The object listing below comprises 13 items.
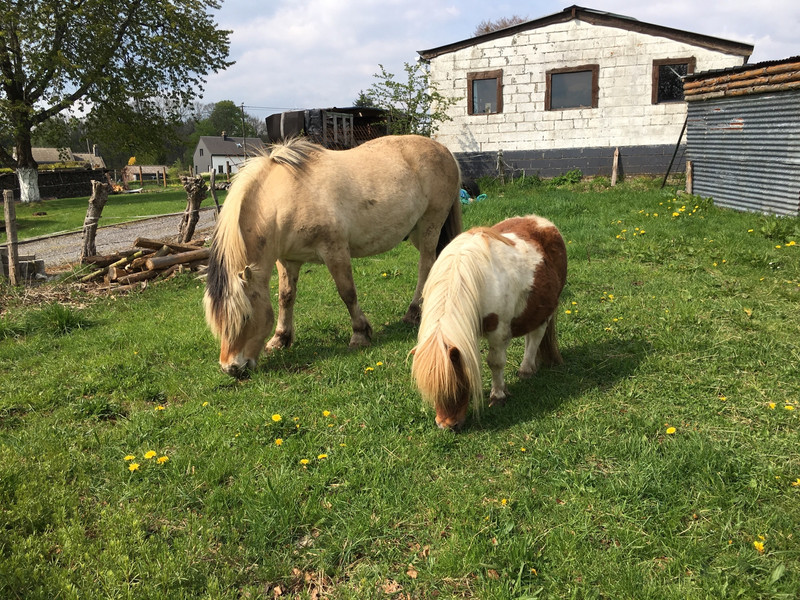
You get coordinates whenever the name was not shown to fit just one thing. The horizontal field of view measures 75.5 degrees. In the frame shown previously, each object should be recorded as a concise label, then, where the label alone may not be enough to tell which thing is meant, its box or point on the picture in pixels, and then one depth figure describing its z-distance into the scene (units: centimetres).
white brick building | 1670
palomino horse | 466
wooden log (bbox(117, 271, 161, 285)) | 862
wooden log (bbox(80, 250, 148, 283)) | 871
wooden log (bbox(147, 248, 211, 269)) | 892
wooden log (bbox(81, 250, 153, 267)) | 902
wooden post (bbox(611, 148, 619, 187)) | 1691
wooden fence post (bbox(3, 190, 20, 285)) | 825
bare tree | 4616
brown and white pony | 335
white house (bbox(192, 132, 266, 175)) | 6750
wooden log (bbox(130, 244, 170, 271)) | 902
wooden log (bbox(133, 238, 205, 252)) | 955
